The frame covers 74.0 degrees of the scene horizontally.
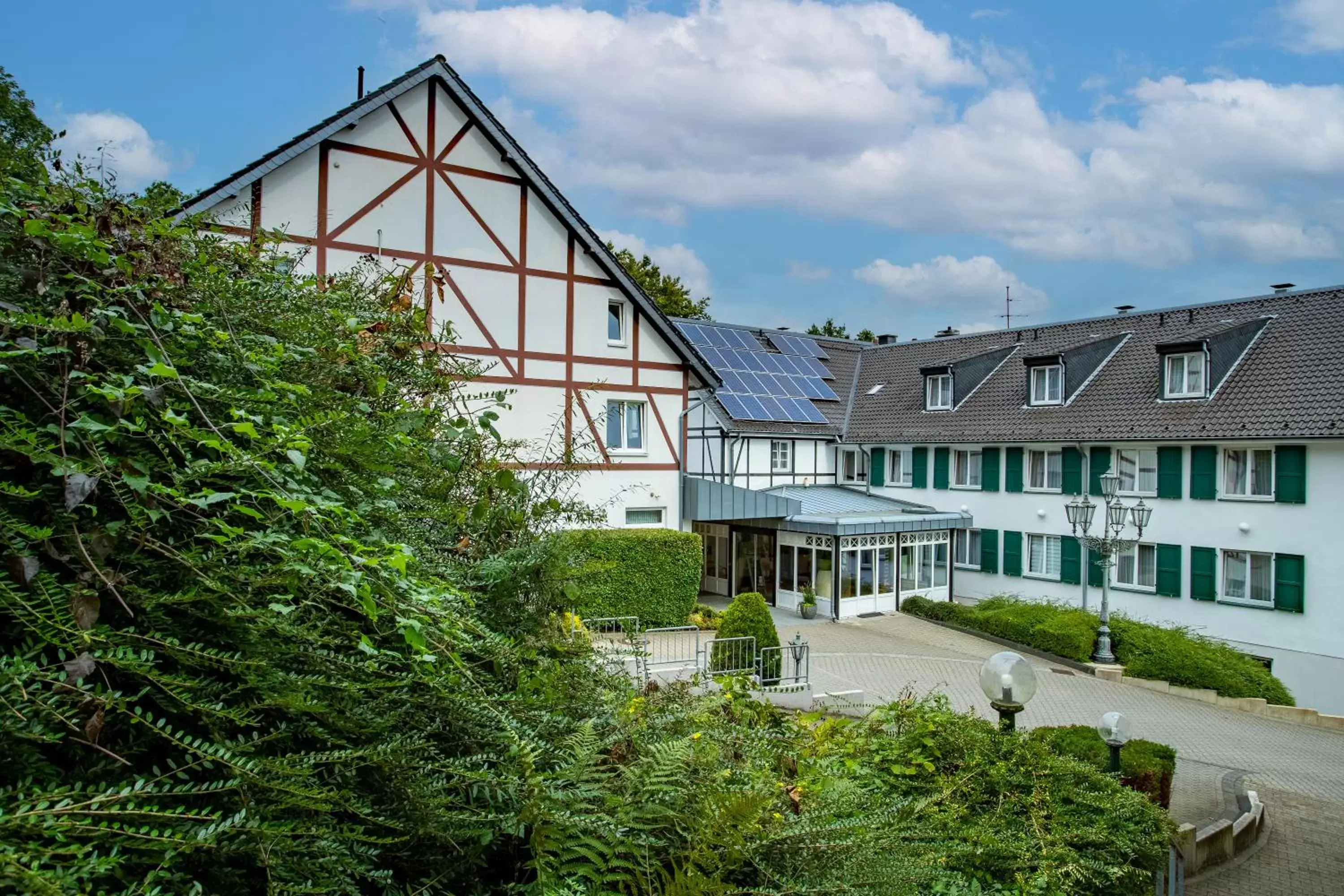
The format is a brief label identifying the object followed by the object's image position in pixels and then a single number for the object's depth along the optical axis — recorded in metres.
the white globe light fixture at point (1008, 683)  6.65
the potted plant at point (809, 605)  24.25
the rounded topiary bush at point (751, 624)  15.19
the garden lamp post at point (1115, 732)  7.31
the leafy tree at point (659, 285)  38.72
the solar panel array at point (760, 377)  27.44
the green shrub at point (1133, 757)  7.96
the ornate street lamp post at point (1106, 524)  18.75
